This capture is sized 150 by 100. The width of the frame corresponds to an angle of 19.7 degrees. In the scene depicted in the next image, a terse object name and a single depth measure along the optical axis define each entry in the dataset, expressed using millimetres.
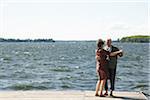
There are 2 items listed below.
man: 11797
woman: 11680
